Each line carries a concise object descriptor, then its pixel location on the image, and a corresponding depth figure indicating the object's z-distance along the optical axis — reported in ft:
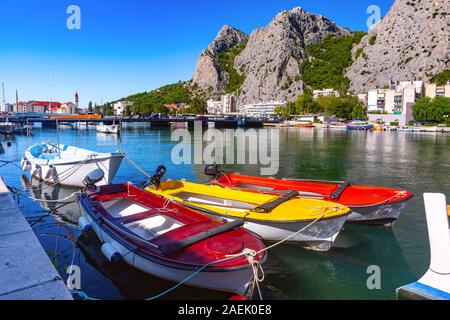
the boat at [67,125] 396.67
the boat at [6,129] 211.41
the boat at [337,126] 386.85
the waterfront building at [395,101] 410.72
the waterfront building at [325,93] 570.87
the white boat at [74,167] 66.80
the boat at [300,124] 428.97
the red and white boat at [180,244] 24.86
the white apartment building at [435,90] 428.97
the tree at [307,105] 515.50
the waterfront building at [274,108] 616.96
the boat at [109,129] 272.72
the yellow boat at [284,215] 34.50
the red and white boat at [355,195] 42.39
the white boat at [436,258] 20.38
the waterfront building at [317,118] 463.83
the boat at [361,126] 352.90
